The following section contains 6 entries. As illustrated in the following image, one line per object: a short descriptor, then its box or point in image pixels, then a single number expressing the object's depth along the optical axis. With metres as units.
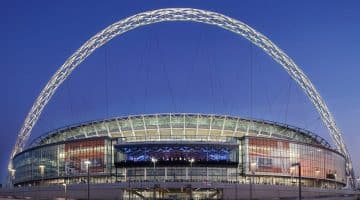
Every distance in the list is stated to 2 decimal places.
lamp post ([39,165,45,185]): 134.99
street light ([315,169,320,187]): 141.88
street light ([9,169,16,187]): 157.86
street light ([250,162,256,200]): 129.40
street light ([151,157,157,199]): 125.94
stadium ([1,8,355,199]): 120.12
